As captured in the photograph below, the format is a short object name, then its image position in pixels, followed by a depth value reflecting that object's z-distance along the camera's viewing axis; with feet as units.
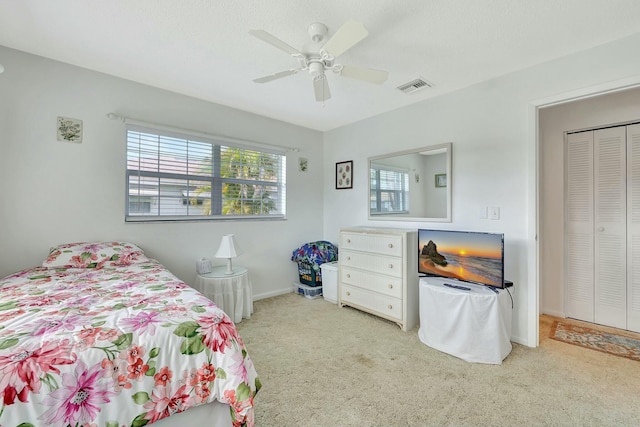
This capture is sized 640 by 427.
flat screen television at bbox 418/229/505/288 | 7.41
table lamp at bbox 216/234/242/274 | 9.54
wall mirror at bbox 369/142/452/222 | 9.73
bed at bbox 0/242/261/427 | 3.03
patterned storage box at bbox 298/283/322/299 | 12.26
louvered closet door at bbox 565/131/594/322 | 9.43
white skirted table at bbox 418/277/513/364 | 6.99
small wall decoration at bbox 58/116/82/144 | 7.98
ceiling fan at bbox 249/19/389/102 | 4.98
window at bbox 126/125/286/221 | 9.33
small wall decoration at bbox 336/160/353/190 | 13.04
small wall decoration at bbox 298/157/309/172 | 13.47
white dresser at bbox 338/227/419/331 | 9.18
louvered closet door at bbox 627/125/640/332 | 8.59
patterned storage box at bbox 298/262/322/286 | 12.48
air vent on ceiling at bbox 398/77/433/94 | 8.78
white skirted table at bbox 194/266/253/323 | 9.21
